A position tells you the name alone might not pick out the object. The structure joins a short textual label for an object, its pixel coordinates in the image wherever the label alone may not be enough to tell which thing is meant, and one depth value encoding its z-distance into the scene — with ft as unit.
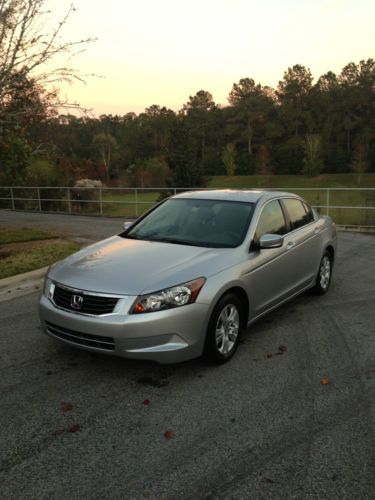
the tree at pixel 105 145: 312.29
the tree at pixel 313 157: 275.80
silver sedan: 12.88
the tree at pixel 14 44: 26.96
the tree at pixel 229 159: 291.17
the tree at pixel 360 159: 267.84
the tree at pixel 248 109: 313.53
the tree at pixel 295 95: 311.06
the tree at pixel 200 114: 317.22
